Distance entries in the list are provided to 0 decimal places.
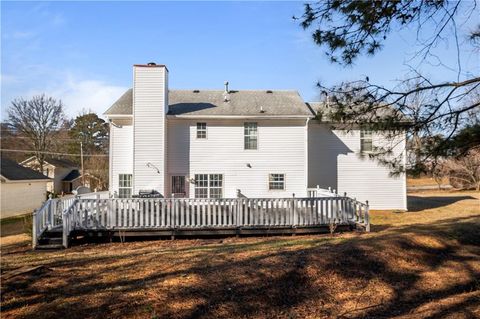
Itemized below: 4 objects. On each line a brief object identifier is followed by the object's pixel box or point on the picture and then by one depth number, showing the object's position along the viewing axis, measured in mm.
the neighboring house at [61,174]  42281
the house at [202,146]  16656
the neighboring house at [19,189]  23703
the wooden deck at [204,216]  12008
